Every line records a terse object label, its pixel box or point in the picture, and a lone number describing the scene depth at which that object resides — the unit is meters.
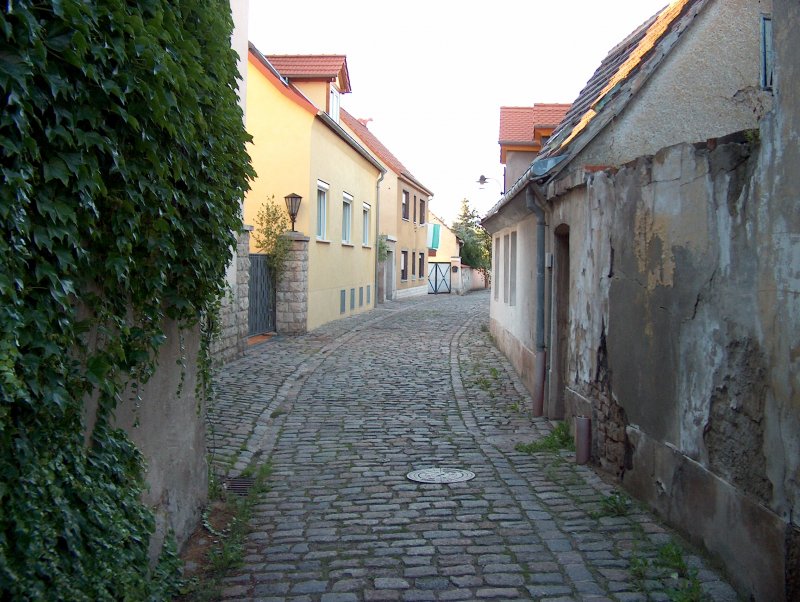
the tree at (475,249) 58.97
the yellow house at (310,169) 20.03
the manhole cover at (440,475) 7.12
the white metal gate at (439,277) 54.44
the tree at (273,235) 18.98
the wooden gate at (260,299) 17.80
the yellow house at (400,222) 37.97
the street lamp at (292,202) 19.61
